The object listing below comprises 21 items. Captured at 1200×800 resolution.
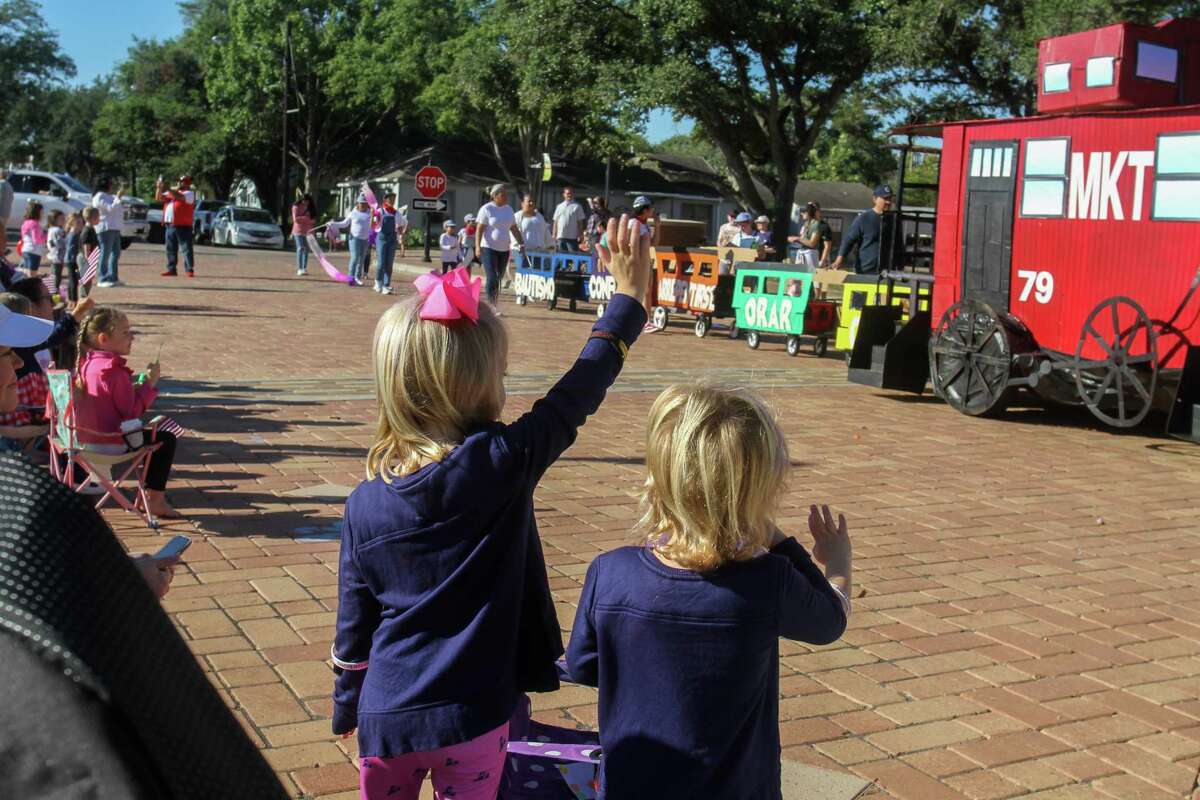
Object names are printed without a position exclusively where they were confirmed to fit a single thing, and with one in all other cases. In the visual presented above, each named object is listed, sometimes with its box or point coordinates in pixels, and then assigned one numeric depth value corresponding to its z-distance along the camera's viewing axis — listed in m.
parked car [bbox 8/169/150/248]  32.41
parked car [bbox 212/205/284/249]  41.38
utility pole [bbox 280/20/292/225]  46.88
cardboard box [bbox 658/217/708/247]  19.42
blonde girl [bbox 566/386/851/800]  2.29
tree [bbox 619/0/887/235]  30.02
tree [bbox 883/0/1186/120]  24.53
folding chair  5.88
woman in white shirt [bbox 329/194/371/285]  22.77
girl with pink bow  2.44
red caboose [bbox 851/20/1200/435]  9.70
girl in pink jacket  6.11
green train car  15.14
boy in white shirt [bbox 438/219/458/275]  24.75
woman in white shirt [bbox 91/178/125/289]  19.78
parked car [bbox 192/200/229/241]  44.03
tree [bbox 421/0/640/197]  32.03
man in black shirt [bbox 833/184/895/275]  14.35
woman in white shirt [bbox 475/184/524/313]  18.33
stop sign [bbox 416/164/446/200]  26.78
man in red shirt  22.16
